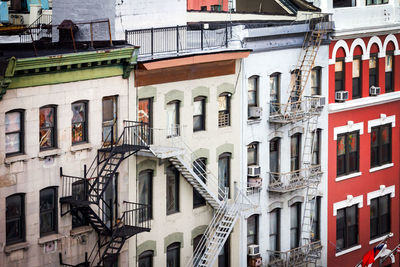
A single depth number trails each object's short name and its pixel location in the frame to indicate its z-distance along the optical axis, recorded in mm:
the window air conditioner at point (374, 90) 56594
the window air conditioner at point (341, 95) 54056
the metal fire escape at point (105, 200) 40844
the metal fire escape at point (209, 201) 45031
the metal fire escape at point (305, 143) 50531
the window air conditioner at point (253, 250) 49250
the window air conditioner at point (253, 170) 48844
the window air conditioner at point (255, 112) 48812
